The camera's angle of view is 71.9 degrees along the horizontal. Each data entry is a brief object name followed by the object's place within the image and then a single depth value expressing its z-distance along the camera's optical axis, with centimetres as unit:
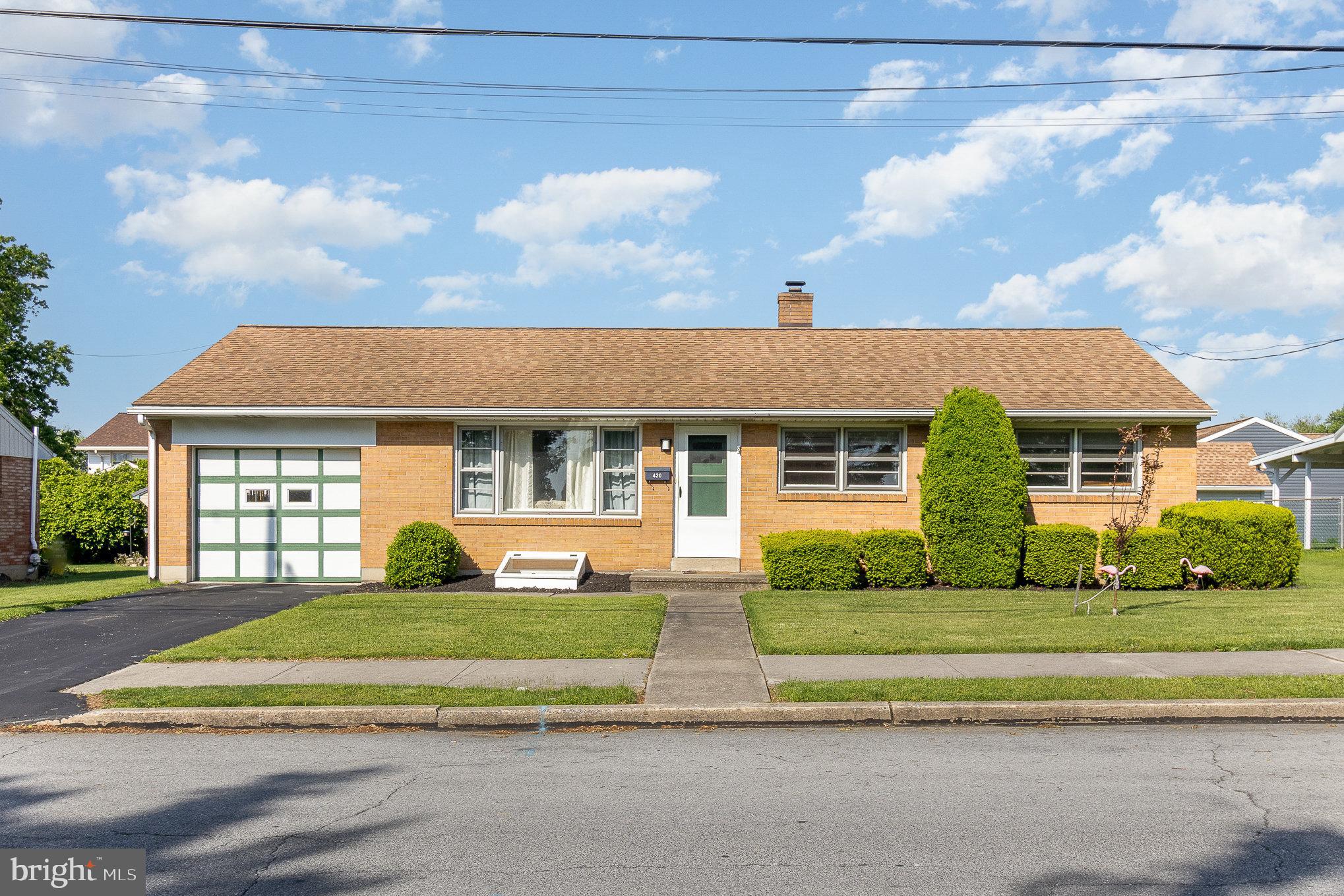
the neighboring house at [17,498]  1820
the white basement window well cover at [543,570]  1425
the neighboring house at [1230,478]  3234
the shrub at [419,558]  1430
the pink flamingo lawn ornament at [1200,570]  1221
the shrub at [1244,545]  1412
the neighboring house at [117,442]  5681
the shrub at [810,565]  1391
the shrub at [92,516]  2309
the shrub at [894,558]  1416
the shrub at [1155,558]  1402
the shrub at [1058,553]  1414
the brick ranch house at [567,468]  1537
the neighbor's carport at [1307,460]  2303
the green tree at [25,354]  3300
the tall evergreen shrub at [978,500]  1412
